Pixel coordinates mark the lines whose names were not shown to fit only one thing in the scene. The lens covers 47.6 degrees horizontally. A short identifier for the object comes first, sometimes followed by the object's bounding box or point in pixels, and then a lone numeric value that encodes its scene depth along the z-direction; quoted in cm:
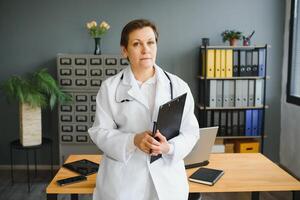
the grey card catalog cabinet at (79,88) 407
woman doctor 138
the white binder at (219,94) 414
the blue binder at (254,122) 423
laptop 207
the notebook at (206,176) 188
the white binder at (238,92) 414
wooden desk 180
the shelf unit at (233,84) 409
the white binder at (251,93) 415
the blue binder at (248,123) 422
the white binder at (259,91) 415
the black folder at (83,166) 202
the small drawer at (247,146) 420
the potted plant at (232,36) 415
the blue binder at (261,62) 410
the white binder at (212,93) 413
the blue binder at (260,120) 425
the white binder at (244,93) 414
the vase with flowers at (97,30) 414
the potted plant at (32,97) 359
